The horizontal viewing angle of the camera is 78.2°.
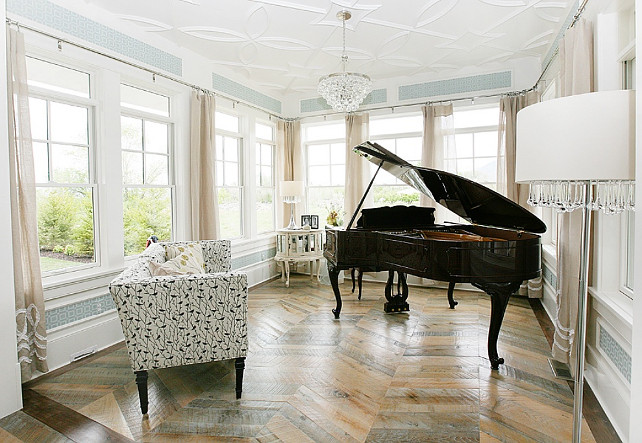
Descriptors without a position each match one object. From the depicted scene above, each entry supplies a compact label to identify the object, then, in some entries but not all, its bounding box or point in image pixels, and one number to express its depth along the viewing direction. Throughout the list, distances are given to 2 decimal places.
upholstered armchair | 2.33
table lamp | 5.86
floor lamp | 1.40
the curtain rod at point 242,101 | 2.95
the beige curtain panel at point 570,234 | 2.67
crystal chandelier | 3.80
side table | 5.75
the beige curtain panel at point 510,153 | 4.83
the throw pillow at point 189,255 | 3.36
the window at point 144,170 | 3.93
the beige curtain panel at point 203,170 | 4.52
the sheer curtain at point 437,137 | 5.36
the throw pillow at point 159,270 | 2.73
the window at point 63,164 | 3.14
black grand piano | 2.77
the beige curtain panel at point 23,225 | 2.72
